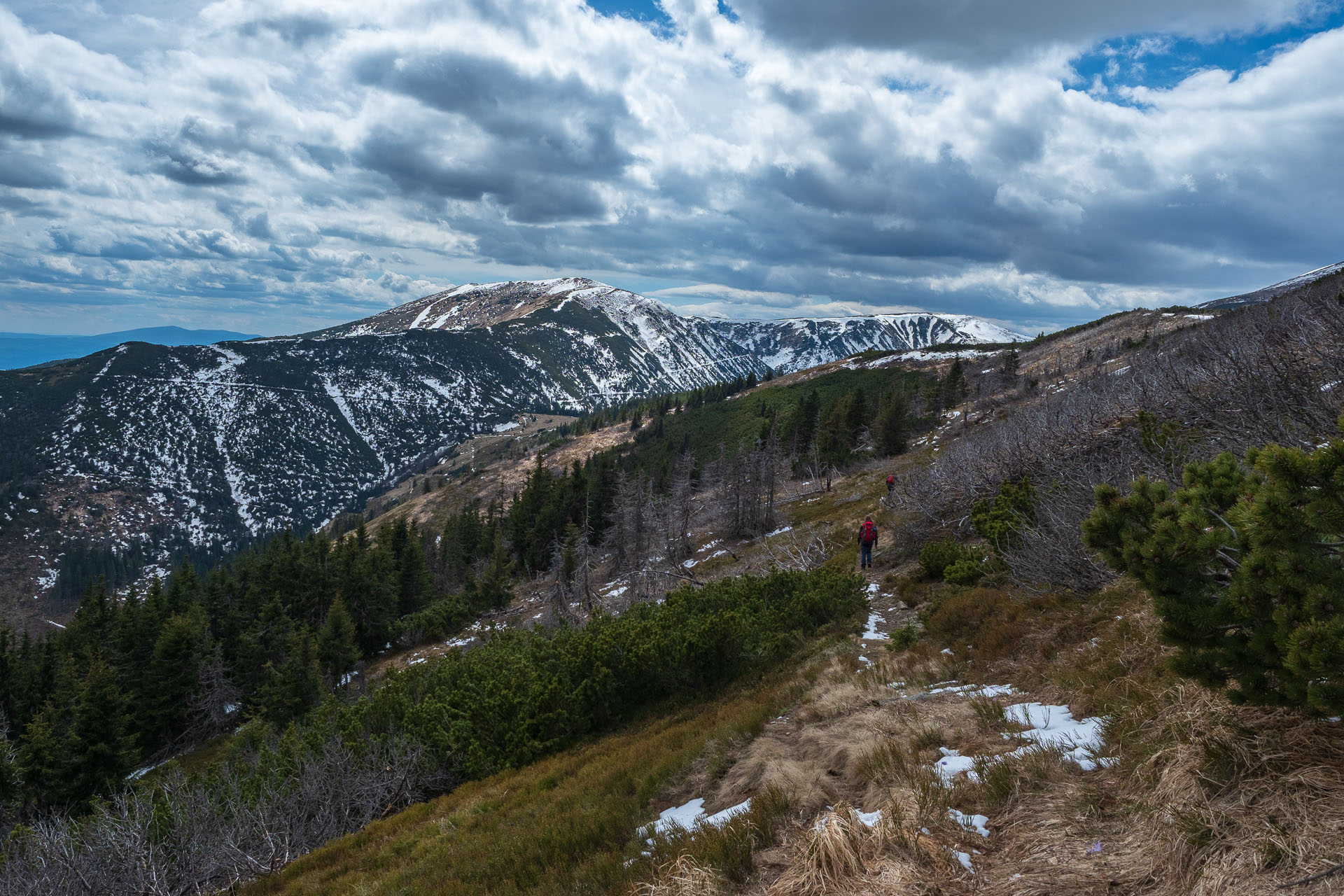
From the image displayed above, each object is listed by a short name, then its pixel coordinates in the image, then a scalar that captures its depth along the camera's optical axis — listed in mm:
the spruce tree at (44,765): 28625
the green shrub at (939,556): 16359
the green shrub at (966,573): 14586
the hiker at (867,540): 21078
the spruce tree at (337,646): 45094
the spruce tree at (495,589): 52344
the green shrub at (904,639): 11859
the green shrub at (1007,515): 14586
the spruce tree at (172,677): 40719
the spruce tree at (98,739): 30953
